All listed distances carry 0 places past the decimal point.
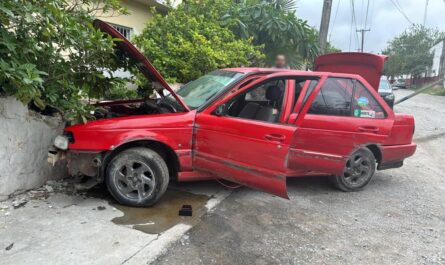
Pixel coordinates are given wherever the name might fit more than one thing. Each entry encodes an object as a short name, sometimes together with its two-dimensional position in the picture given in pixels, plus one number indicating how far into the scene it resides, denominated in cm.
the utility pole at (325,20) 1375
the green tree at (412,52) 5828
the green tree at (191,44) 872
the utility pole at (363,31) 6750
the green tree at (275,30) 1188
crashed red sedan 432
